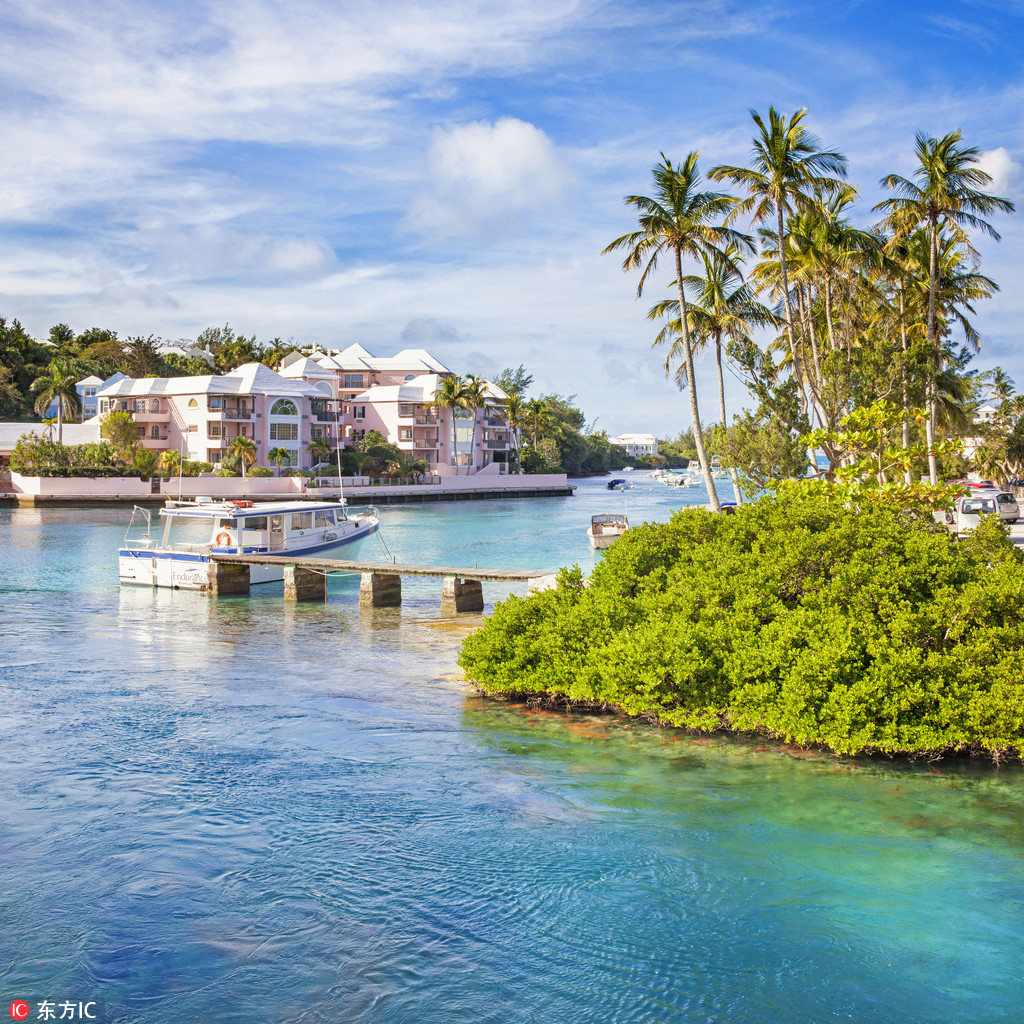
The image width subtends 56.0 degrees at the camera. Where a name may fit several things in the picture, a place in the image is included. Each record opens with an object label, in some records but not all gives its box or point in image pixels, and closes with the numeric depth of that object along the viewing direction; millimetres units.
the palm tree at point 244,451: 85500
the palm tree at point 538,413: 130875
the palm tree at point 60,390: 86812
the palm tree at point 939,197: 33531
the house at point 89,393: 107625
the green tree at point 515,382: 161000
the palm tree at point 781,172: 30844
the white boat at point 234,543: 34103
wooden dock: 28219
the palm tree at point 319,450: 95688
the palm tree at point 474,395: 108312
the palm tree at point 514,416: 120562
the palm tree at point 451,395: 106438
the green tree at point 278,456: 90625
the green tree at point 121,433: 86375
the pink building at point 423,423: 107000
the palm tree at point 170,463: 85438
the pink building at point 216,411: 90375
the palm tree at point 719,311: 34031
